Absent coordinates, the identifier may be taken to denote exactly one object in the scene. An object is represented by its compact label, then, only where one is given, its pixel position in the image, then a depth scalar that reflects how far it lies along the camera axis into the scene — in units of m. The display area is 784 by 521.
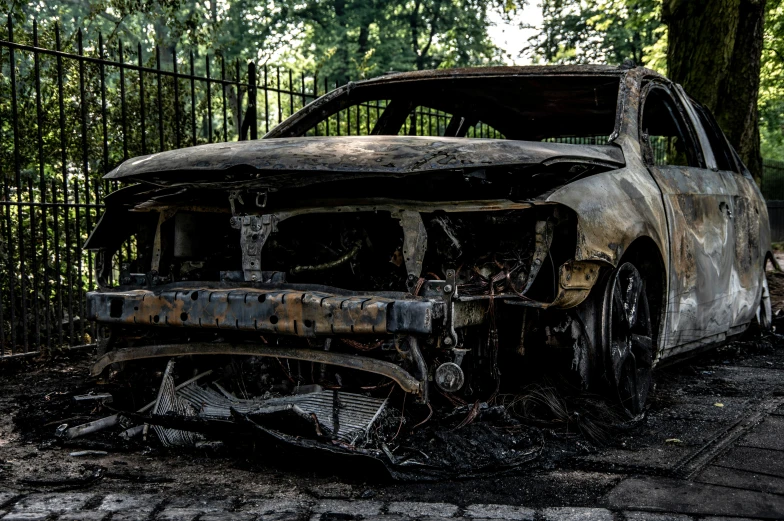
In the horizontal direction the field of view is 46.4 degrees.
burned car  3.75
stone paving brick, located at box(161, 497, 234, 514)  3.06
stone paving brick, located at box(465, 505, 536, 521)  2.98
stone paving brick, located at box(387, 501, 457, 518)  3.01
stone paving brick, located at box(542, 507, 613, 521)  2.96
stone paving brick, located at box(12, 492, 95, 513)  3.10
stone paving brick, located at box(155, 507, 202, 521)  2.96
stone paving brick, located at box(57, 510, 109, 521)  2.97
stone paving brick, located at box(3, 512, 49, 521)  2.96
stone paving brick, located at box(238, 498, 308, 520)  3.04
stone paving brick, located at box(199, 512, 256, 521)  2.95
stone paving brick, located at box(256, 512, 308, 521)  2.95
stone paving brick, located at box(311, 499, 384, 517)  3.04
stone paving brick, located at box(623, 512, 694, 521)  2.96
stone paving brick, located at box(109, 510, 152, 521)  2.96
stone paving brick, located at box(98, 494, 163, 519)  3.06
